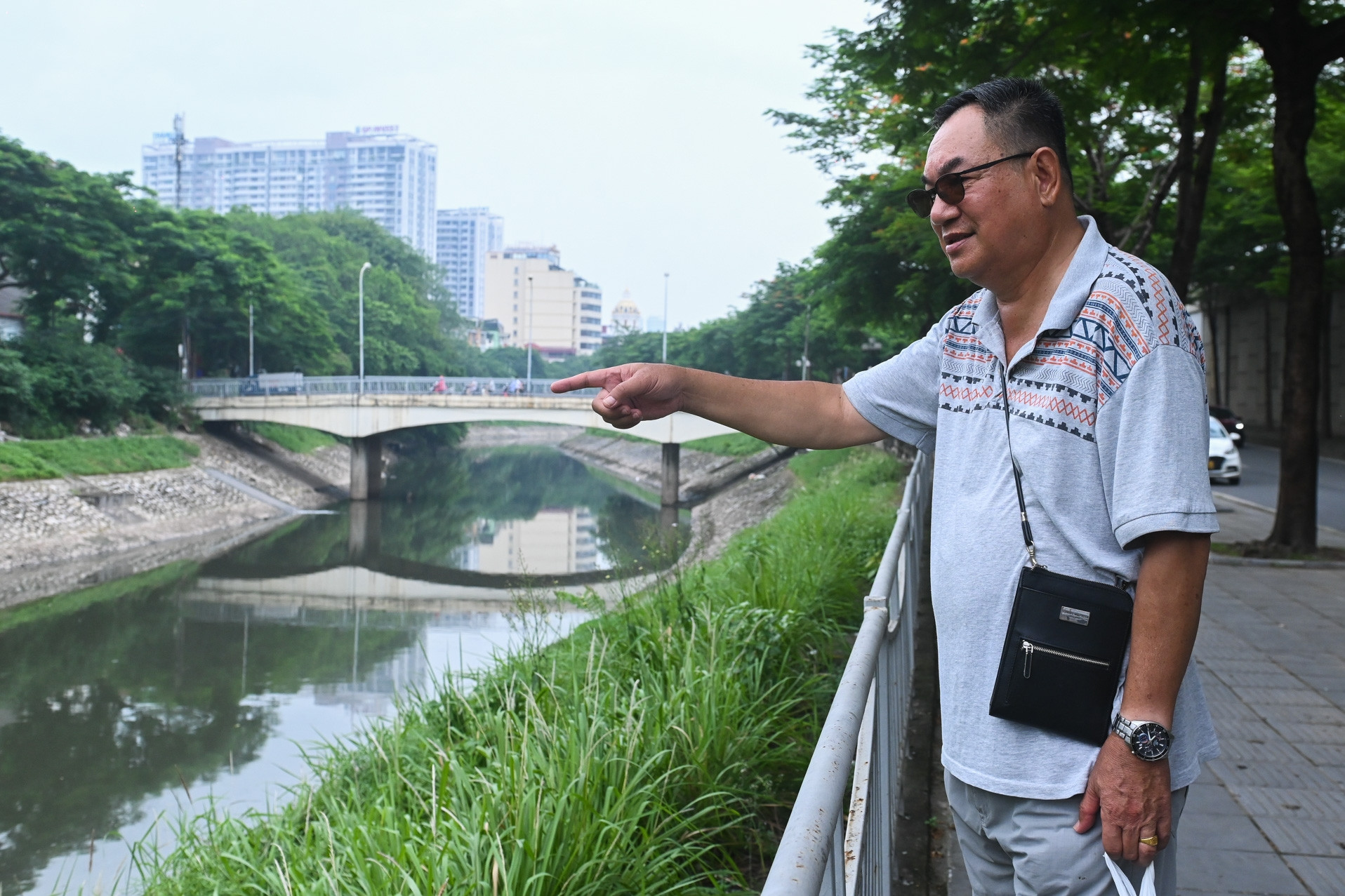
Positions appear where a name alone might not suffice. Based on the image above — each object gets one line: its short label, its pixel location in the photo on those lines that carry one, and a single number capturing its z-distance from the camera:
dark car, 25.02
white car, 18.14
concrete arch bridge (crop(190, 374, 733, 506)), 34.84
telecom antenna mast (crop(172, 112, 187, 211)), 48.41
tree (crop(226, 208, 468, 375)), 52.69
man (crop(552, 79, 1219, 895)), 1.43
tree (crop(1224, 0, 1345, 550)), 8.31
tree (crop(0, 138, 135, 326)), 28.94
